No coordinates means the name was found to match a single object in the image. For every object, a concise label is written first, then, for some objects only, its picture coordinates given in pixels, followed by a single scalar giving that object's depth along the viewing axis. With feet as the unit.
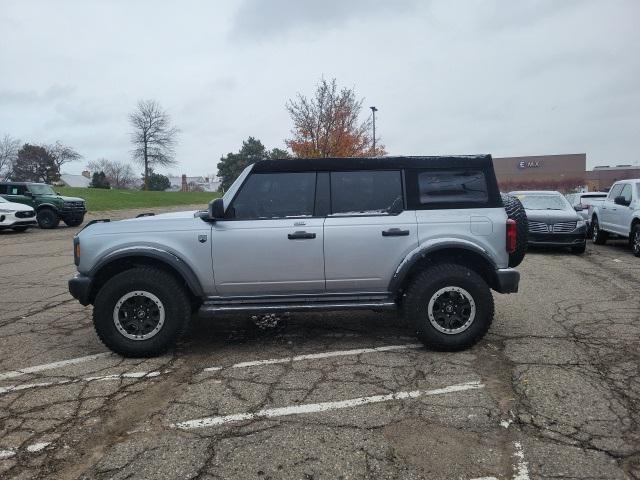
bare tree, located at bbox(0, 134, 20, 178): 203.46
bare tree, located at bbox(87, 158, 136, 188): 319.88
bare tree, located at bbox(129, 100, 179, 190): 209.67
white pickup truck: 36.96
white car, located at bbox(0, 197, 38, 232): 58.34
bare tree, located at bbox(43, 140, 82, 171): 207.19
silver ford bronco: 15.07
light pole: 90.54
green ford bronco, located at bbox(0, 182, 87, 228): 65.92
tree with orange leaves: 80.43
